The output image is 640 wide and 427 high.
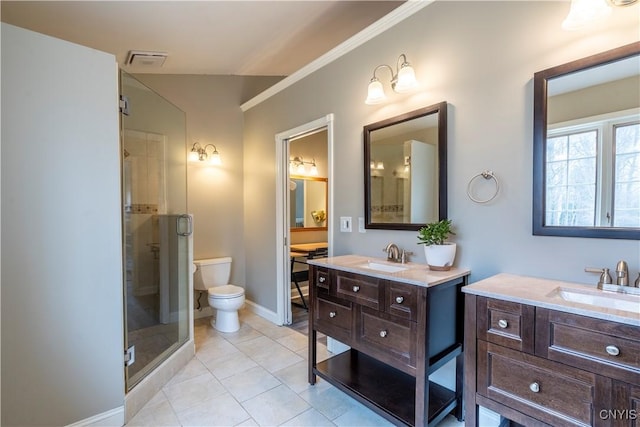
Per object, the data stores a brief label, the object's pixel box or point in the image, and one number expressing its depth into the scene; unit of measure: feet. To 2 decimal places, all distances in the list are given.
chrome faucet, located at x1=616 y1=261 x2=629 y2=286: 4.11
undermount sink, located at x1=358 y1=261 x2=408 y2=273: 6.46
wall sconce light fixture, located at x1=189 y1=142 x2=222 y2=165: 11.66
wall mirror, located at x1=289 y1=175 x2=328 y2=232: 14.64
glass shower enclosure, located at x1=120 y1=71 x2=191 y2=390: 6.51
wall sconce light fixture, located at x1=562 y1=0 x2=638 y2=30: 4.11
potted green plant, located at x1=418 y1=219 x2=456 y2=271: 5.75
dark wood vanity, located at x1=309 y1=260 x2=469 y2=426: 5.02
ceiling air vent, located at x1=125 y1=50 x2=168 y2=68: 9.12
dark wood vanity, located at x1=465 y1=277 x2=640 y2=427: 3.30
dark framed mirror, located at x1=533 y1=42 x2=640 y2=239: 4.21
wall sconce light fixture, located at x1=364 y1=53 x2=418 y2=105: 6.35
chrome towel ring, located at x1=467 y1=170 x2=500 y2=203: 5.53
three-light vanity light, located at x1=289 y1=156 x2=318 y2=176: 14.69
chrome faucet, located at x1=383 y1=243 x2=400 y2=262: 7.02
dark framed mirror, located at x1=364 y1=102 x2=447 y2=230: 6.36
